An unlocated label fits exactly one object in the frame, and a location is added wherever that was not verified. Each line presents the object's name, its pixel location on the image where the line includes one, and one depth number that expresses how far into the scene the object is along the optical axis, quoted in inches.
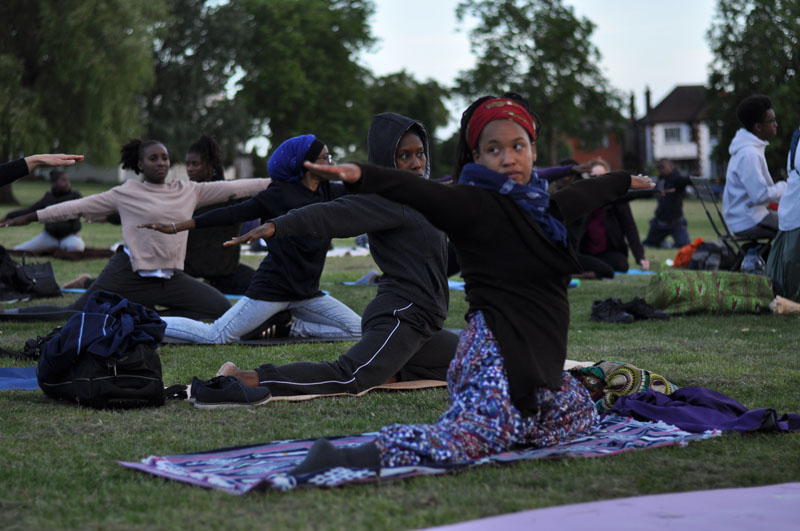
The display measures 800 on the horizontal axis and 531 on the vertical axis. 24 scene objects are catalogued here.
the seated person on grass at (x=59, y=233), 710.5
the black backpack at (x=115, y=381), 216.5
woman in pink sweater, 359.6
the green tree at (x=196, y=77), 2234.3
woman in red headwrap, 161.8
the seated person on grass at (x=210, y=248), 412.5
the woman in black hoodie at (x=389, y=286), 227.3
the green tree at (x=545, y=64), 2696.9
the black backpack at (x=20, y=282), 455.8
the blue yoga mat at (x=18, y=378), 245.4
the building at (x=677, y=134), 3789.4
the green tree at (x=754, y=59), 1819.6
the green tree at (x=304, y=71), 2647.6
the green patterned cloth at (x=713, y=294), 390.6
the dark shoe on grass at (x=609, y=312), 378.0
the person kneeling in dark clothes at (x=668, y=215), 767.7
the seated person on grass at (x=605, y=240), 560.7
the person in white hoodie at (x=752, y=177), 446.6
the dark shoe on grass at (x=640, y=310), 385.0
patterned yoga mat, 146.5
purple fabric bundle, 185.5
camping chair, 470.3
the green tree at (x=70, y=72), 1357.0
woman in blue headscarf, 291.9
